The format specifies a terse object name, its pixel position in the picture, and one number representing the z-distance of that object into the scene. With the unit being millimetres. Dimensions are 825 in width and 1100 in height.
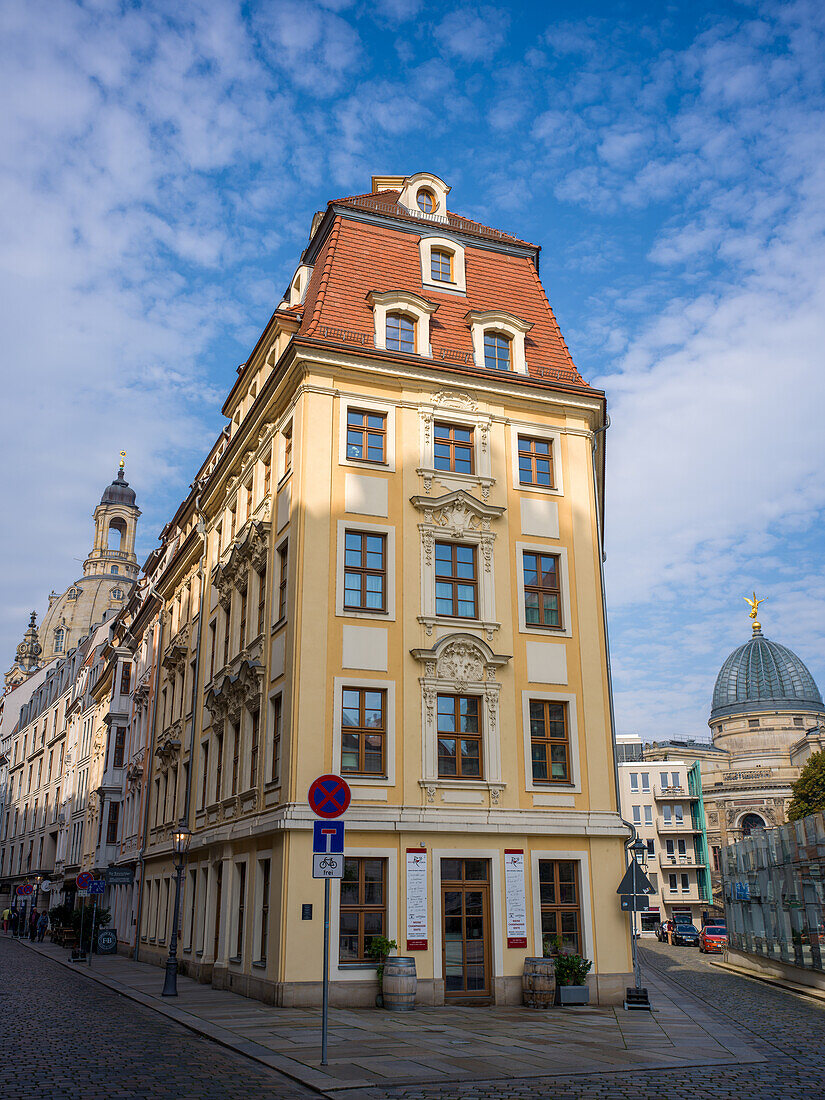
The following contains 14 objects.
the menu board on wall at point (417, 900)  21922
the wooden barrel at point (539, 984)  21672
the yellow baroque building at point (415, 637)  22391
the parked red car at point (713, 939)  56375
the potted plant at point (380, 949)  21391
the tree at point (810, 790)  75062
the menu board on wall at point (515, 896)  22734
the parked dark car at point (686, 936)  66188
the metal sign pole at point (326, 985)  12485
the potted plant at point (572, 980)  21844
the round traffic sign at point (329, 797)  13109
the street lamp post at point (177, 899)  23188
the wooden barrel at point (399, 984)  20609
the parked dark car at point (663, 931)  73350
